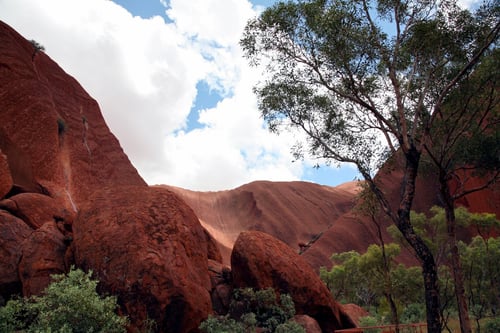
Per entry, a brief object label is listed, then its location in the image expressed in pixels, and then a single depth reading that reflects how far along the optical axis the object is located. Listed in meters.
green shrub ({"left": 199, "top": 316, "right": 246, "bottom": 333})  11.28
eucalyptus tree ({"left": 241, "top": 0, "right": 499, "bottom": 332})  14.31
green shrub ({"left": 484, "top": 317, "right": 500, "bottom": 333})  19.53
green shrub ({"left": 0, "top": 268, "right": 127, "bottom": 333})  9.21
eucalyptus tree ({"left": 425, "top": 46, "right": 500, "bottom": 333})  15.19
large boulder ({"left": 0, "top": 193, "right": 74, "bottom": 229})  14.16
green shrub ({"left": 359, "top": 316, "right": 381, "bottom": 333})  19.33
